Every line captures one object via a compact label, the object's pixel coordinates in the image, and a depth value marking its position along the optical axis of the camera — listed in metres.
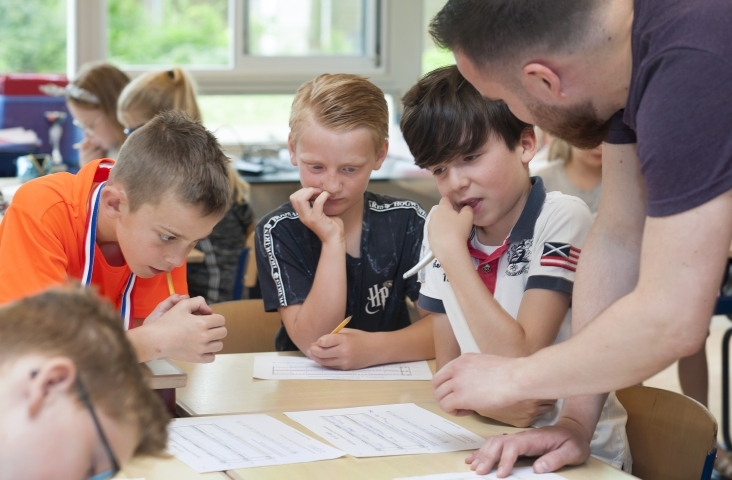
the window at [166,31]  4.43
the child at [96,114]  3.57
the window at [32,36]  4.27
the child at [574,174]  3.05
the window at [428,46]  4.79
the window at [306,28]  4.60
